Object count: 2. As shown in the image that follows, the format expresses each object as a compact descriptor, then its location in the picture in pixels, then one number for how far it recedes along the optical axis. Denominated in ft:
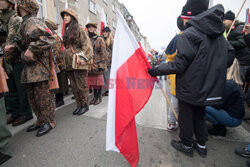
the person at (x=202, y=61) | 3.91
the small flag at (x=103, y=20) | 14.83
